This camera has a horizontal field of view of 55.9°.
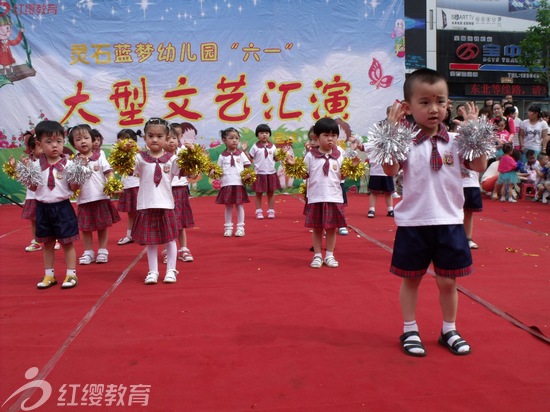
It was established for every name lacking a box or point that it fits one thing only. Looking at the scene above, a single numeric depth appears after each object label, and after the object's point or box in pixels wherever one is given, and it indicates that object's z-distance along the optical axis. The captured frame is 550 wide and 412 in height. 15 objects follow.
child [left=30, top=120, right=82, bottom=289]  4.24
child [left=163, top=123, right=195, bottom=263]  5.22
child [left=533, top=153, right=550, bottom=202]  9.59
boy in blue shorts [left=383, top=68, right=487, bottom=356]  2.71
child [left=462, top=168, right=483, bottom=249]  5.03
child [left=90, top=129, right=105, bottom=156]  5.63
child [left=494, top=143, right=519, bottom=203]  9.87
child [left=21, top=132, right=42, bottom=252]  5.30
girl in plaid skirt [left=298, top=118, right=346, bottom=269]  4.81
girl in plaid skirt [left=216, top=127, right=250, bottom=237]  6.71
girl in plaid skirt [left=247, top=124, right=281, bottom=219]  8.27
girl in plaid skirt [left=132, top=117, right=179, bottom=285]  4.33
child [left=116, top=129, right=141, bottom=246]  6.14
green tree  18.56
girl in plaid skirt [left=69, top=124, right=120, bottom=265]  5.20
